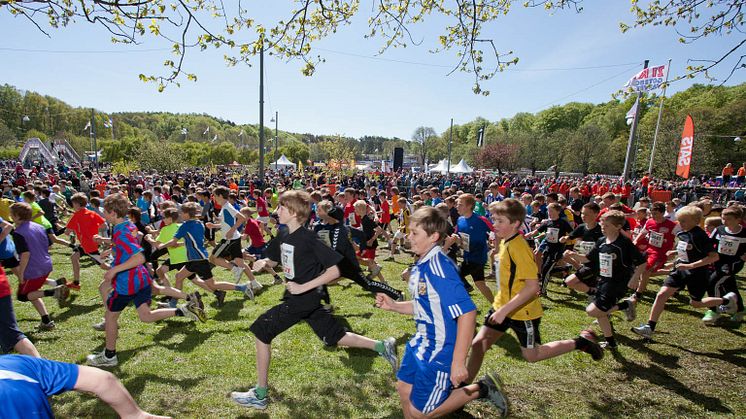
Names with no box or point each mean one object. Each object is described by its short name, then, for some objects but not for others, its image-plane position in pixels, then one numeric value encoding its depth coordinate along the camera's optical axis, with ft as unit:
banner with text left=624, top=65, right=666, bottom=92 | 49.19
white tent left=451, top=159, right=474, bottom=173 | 121.29
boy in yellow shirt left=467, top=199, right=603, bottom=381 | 11.00
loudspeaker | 136.77
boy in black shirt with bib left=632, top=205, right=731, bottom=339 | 17.17
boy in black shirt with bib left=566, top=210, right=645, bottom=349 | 15.01
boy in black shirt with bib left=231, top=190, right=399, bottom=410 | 11.14
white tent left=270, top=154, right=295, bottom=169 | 137.61
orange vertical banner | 55.77
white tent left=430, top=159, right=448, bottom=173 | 131.54
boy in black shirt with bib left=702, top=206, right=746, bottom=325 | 18.11
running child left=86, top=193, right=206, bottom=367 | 14.23
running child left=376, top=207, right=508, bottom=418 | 7.89
